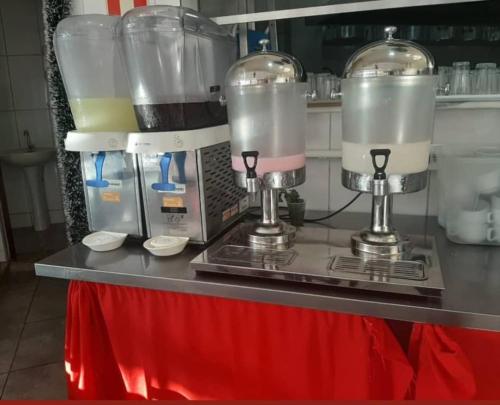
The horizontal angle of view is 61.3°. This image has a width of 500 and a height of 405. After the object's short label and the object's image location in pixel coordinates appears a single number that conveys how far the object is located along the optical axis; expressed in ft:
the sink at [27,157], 11.44
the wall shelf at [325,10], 3.74
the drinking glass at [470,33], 4.16
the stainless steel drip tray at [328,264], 2.75
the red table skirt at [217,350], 2.93
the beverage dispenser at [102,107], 3.84
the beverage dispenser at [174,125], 3.49
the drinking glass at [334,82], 4.50
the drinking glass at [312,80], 4.57
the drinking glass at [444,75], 4.13
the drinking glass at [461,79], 4.08
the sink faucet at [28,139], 12.39
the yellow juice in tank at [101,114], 3.86
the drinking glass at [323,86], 4.56
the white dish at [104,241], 3.76
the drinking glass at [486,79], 4.02
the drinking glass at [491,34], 4.11
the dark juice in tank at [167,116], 3.59
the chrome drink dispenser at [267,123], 3.15
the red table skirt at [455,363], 2.61
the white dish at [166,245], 3.57
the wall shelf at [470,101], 3.95
